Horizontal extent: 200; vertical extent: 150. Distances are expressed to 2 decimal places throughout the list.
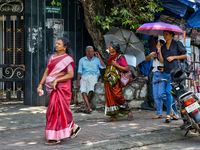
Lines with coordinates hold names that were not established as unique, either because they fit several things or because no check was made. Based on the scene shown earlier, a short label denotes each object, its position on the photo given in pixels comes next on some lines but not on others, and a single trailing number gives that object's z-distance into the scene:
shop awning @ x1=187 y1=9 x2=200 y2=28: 18.05
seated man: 15.13
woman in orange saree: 12.49
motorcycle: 9.22
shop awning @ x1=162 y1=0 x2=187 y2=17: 17.34
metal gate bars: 16.72
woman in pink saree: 8.69
